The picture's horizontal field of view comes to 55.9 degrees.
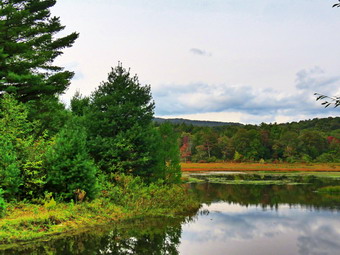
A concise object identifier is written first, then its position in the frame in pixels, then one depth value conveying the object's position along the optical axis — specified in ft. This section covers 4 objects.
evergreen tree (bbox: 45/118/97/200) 58.29
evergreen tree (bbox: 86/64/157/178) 72.79
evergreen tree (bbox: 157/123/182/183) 88.74
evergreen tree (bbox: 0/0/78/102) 78.69
